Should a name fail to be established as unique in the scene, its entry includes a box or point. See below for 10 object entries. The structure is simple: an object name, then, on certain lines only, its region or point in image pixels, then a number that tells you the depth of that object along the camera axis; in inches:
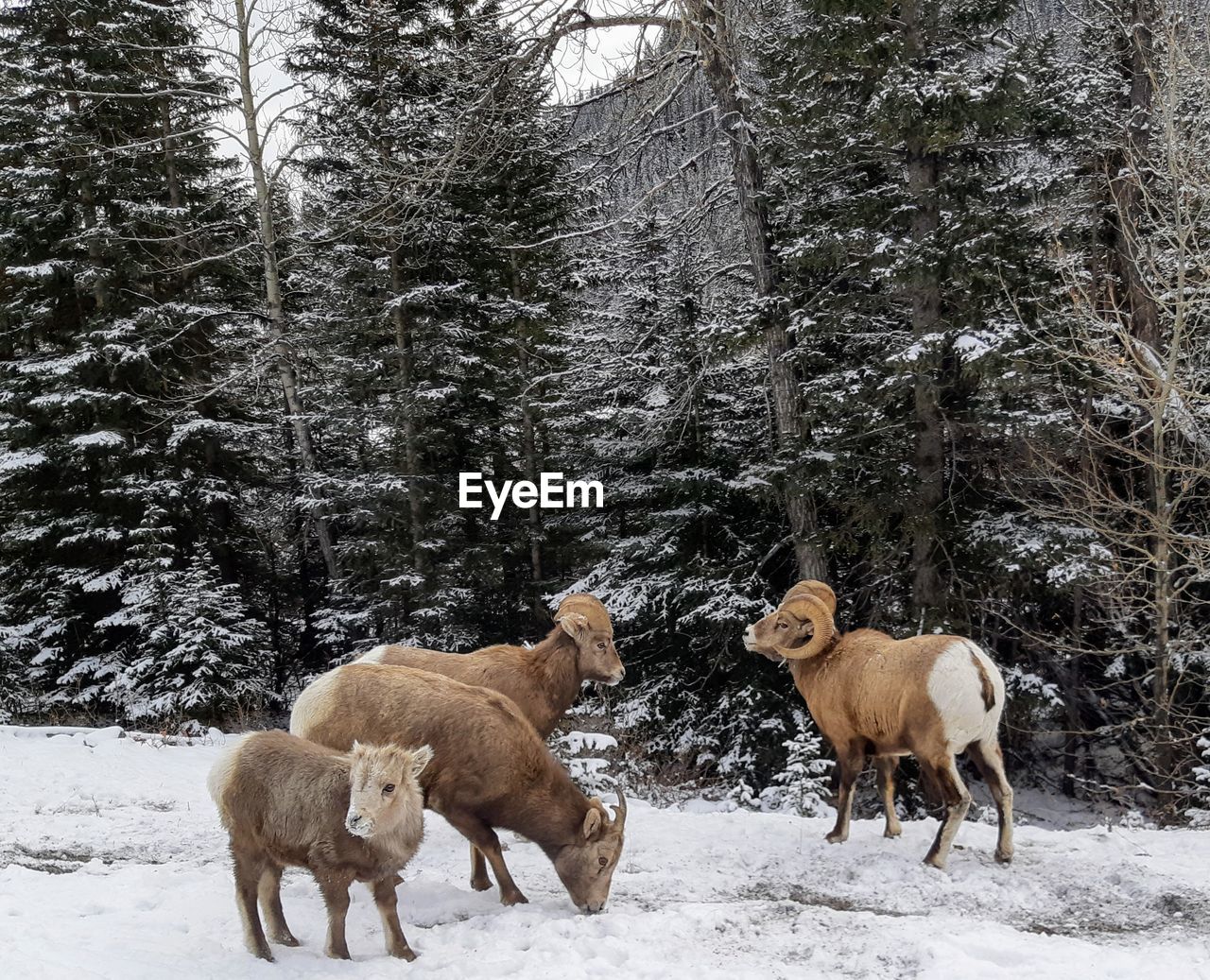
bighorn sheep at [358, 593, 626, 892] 278.8
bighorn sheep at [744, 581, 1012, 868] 240.8
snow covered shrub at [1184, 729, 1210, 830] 358.3
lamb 181.9
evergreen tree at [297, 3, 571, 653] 647.1
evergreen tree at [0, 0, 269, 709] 658.8
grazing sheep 215.0
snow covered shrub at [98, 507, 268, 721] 577.0
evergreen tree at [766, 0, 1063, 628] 400.8
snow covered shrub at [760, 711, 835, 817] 370.9
